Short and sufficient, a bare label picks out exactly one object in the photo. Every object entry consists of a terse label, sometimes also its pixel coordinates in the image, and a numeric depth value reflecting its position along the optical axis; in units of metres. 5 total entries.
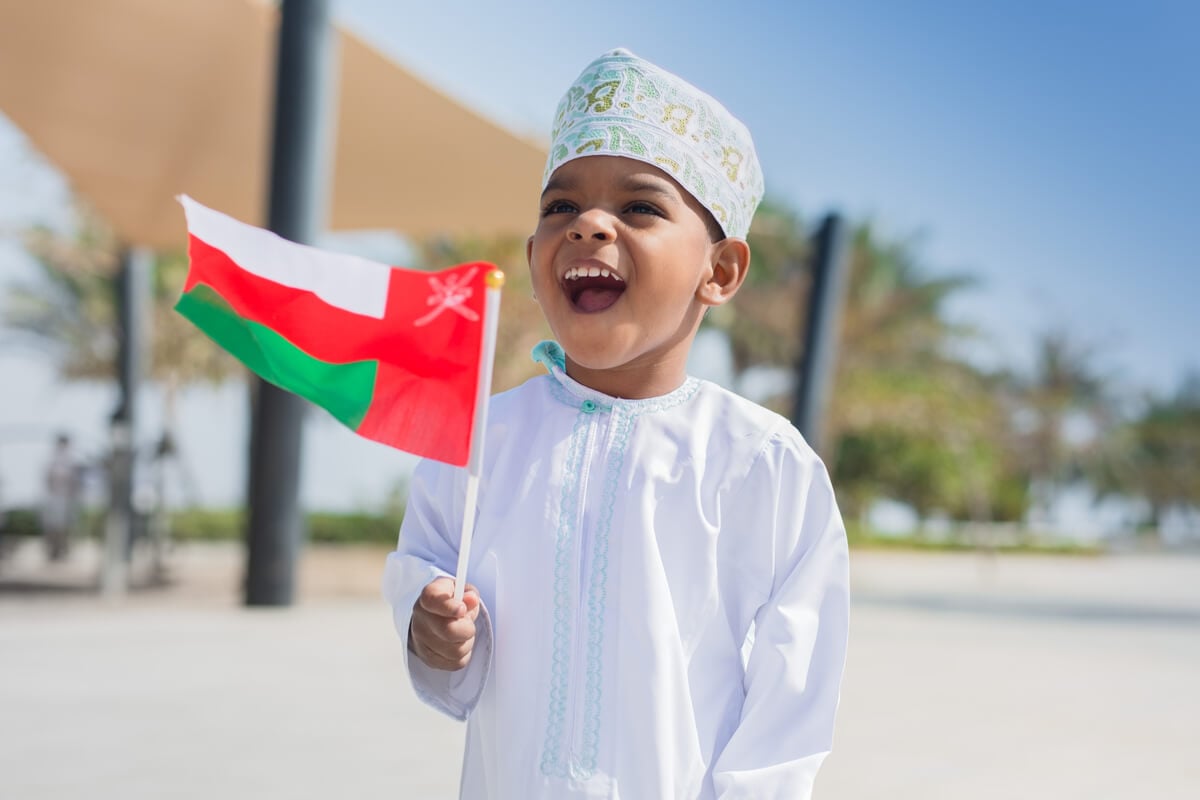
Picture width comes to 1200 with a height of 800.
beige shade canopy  7.62
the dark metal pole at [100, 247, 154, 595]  11.18
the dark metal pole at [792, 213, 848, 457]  10.71
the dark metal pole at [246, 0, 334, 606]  7.19
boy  1.59
